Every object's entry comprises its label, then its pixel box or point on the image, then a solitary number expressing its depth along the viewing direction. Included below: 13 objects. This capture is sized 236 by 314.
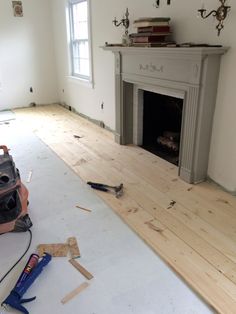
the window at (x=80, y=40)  4.68
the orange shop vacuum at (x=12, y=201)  1.91
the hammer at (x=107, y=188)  2.56
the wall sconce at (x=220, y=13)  2.17
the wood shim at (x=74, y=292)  1.53
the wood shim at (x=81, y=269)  1.68
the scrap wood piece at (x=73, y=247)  1.84
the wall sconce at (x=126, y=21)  3.38
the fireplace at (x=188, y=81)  2.34
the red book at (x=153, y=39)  2.78
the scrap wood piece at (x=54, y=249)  1.85
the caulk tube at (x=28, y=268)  1.59
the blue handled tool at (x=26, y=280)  1.48
